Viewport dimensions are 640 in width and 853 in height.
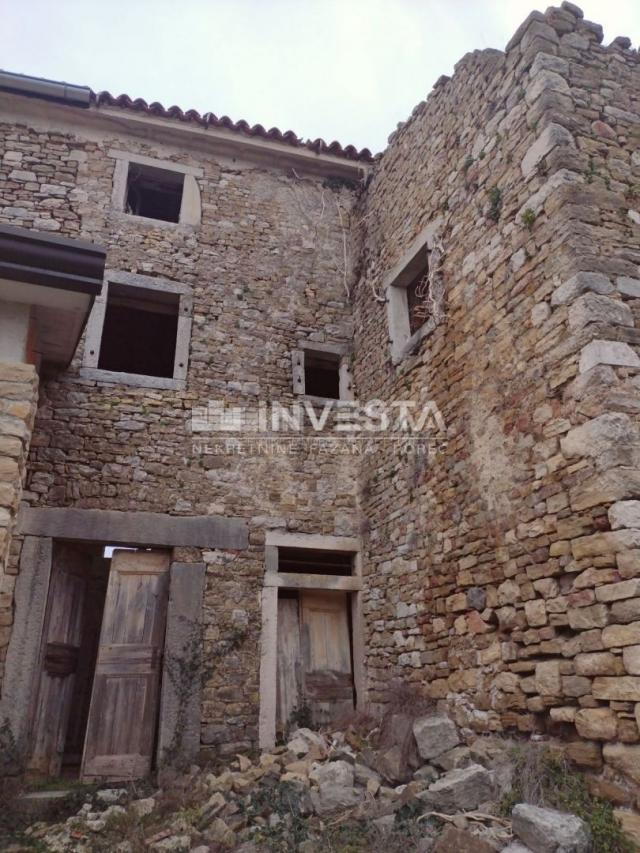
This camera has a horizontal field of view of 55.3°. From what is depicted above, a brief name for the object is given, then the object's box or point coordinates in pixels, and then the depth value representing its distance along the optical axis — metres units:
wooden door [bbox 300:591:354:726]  6.04
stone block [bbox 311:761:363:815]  3.95
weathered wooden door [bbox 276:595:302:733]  5.91
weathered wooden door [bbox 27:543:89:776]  5.36
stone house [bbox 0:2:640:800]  3.78
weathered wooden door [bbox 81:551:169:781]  5.34
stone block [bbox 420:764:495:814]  3.54
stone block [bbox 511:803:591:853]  2.89
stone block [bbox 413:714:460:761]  4.20
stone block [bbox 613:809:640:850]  2.93
